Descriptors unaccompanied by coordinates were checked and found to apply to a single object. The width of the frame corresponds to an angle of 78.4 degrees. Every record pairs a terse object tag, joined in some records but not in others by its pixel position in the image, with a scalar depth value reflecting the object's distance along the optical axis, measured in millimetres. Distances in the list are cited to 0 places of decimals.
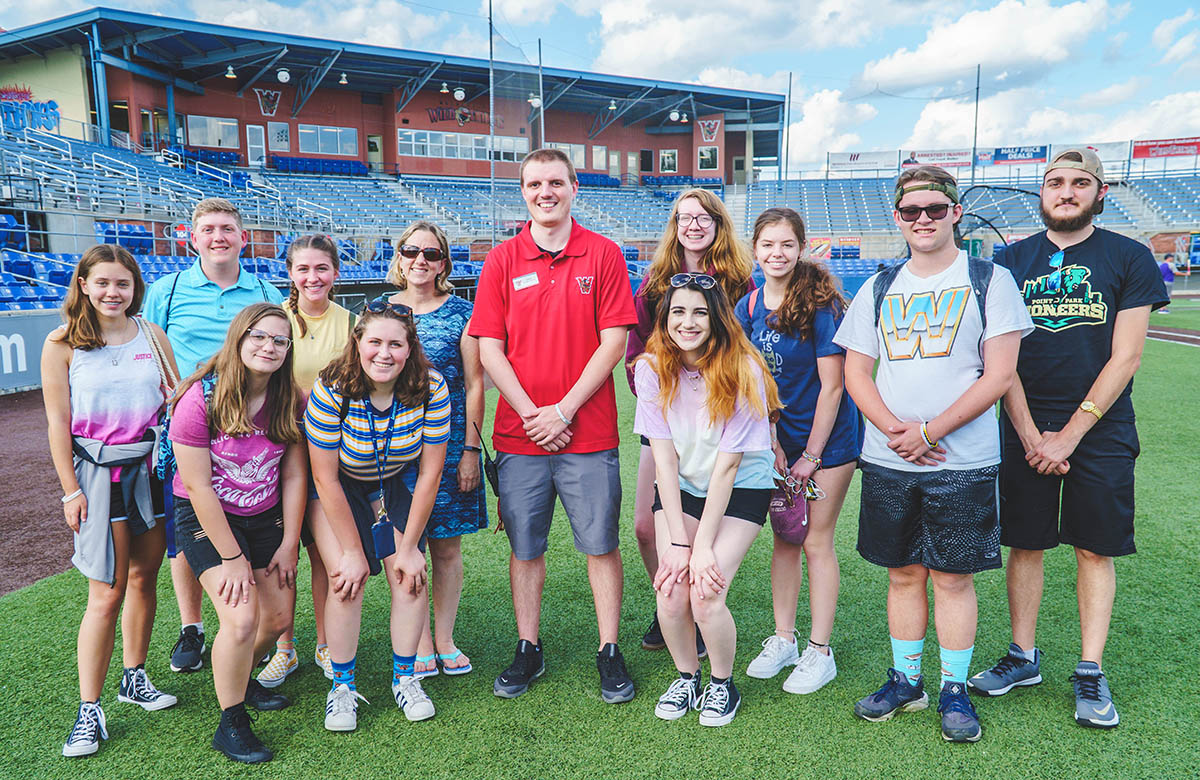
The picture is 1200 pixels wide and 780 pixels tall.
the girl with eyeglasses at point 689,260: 3199
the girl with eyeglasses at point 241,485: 2545
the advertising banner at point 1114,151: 45219
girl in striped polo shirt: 2715
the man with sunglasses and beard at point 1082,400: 2695
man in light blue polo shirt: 3168
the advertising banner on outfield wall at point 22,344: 8719
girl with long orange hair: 2725
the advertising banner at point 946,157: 45031
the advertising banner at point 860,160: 44781
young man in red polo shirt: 2986
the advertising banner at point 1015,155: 45281
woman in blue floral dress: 3082
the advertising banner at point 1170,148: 43625
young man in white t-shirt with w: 2525
